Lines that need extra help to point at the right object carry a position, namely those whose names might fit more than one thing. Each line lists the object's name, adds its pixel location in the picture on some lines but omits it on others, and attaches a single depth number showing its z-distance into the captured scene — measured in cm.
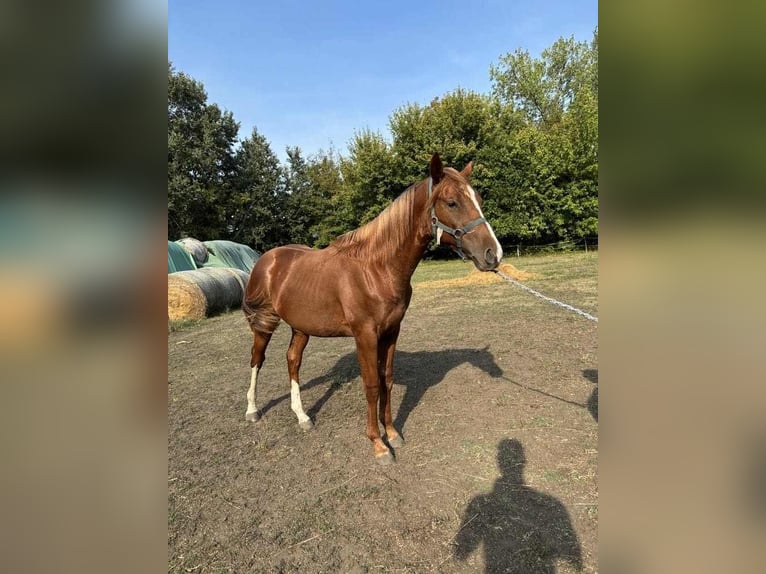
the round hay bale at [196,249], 1438
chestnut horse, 289
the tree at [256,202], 2812
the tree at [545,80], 3100
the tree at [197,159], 2312
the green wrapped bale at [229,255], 1595
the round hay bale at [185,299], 938
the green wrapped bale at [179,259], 1270
